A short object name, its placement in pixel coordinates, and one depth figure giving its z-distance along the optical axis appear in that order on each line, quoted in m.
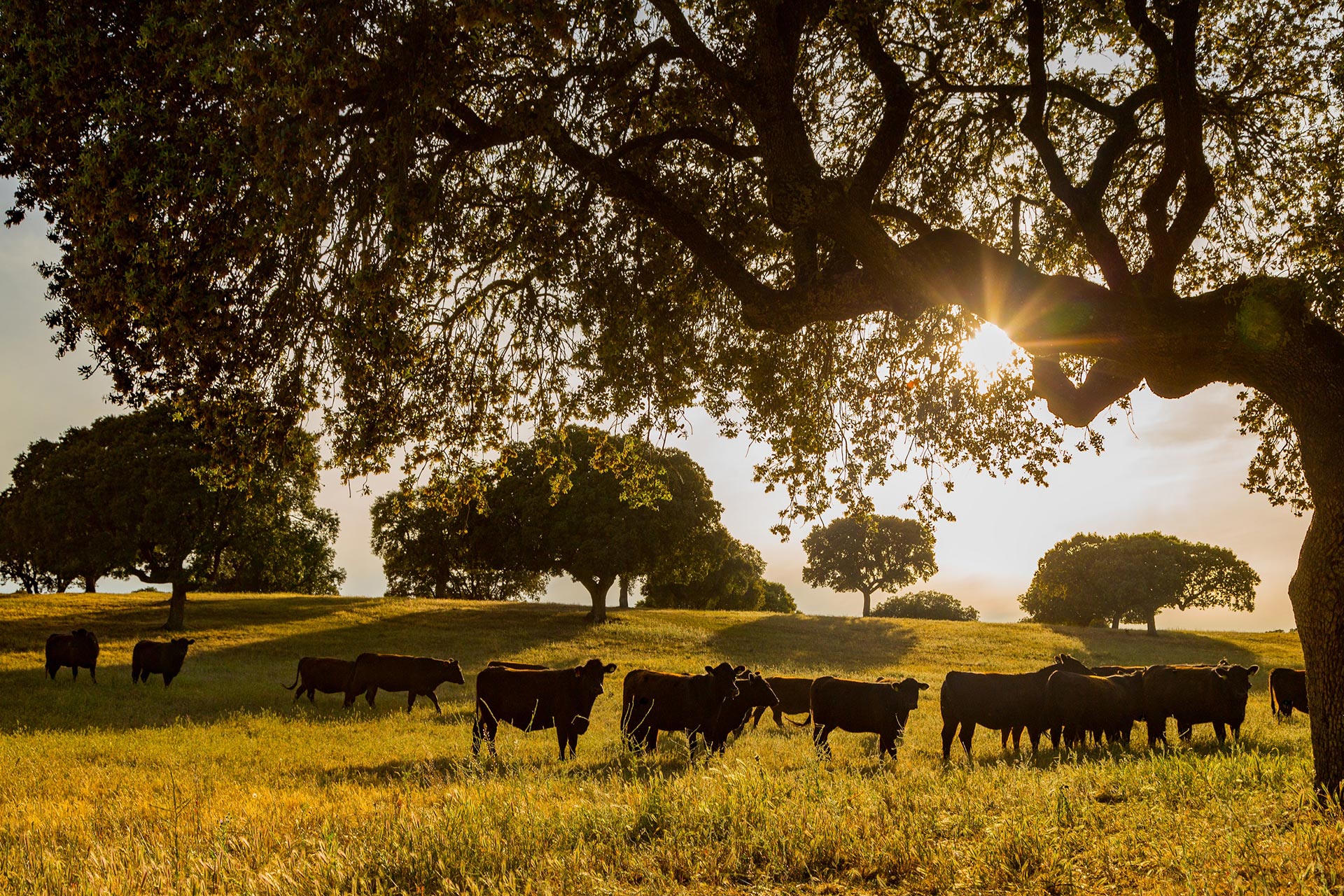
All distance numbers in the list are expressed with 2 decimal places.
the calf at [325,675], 22.05
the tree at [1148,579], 60.91
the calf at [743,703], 14.21
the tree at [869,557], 77.19
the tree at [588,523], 44.56
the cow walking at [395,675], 21.53
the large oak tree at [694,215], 8.52
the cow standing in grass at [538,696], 14.22
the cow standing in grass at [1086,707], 15.02
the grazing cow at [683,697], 13.81
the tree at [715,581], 46.72
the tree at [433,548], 48.81
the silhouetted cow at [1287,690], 21.31
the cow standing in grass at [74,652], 24.69
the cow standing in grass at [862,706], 14.74
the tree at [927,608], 94.75
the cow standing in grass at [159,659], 23.91
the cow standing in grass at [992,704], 14.77
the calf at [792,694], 19.32
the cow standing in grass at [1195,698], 15.95
